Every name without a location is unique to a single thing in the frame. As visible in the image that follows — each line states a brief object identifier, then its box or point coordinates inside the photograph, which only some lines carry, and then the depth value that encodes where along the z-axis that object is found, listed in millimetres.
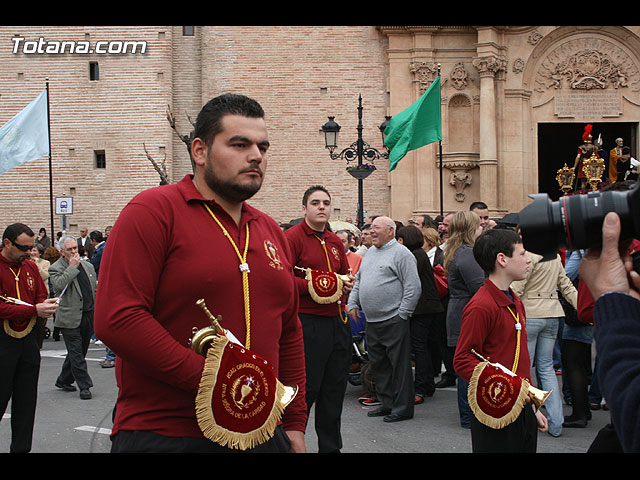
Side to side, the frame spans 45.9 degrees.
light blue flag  16953
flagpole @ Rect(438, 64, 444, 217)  22872
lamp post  16781
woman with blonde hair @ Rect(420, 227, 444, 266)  10422
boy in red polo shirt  4293
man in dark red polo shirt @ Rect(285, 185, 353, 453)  6401
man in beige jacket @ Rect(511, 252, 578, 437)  7625
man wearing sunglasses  6191
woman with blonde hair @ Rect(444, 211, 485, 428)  7875
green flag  16688
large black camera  2018
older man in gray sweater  8188
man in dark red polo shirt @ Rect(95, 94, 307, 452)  2580
